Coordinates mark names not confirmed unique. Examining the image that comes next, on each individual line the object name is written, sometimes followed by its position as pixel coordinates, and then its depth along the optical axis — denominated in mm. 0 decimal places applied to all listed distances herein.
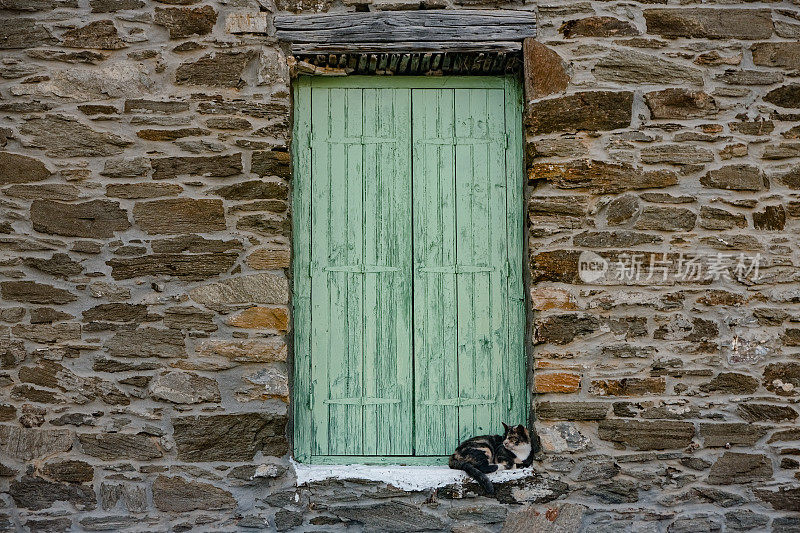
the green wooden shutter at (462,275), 3971
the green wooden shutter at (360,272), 3957
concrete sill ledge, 3730
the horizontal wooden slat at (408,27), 3904
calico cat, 3758
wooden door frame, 3951
